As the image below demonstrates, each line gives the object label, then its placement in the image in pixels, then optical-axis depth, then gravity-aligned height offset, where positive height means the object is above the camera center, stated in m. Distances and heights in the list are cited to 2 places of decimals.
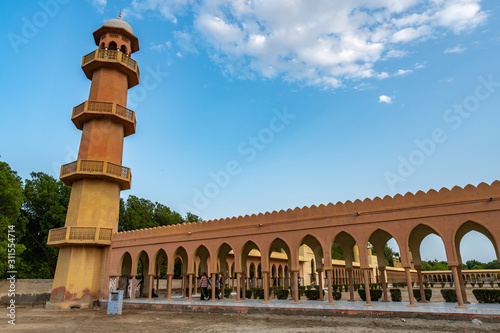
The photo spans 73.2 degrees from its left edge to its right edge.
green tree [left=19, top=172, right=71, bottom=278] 28.45 +4.66
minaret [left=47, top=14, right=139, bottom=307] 18.95 +5.61
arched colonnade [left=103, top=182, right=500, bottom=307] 11.91 +1.77
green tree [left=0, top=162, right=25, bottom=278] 20.77 +4.11
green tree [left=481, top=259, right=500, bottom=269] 89.51 +1.87
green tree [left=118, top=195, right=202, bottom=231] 34.12 +6.04
